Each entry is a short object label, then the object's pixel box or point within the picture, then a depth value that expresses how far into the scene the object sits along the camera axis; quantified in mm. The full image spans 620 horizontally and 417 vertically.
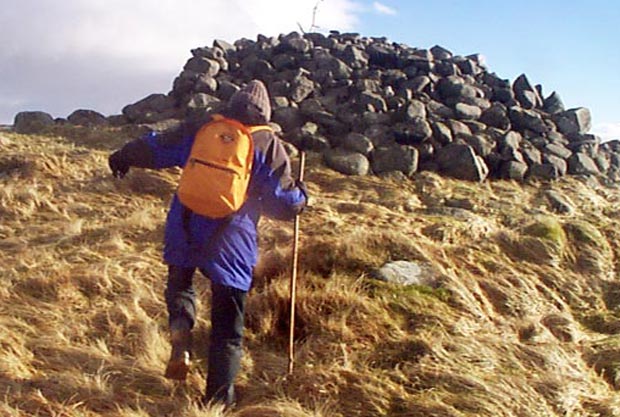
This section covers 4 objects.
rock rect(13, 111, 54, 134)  12633
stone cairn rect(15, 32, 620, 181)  11023
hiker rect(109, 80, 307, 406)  3844
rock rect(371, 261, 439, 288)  5852
